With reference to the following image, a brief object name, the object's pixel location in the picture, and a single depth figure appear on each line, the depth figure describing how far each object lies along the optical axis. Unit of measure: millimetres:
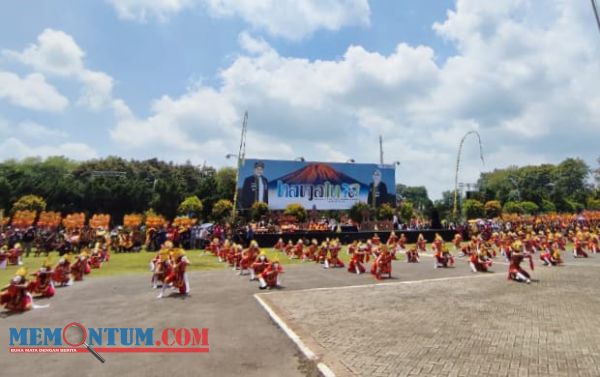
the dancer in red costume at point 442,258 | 17906
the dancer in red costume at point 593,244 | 24756
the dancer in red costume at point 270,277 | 12672
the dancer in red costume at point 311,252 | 21145
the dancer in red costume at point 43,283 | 10977
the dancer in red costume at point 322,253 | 19191
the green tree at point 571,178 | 87288
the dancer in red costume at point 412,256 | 20047
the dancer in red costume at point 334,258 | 18359
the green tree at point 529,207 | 68750
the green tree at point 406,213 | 51344
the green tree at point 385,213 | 47438
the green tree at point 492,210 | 57344
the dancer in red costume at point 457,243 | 25241
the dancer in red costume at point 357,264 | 16312
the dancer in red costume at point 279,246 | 24844
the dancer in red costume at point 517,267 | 13562
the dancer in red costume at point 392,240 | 24297
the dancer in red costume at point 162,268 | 11773
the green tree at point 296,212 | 44844
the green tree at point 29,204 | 45578
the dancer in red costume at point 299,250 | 22127
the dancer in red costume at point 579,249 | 22438
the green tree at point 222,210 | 47188
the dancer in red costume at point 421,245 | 25203
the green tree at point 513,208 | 65562
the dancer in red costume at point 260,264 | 13195
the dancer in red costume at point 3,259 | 17158
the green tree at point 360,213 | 46747
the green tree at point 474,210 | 58562
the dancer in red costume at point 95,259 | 17517
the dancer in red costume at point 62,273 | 13086
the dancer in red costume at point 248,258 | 15297
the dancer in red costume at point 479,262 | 16359
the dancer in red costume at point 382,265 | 14734
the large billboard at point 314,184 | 47031
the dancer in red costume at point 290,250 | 22734
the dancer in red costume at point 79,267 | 14148
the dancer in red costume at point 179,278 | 11383
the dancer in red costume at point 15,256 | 18219
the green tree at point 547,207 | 70375
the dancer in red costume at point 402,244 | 24722
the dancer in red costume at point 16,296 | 9445
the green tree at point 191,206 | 50066
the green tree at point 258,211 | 44262
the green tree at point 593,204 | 66206
